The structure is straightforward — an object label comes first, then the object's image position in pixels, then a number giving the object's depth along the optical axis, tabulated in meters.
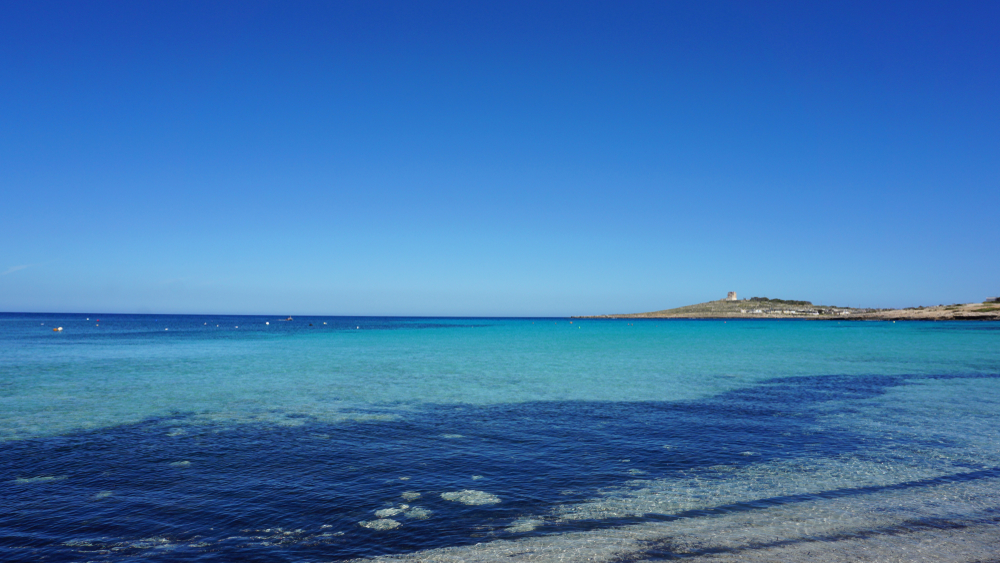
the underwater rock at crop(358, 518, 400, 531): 9.41
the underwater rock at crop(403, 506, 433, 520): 9.88
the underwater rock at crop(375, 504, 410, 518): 9.98
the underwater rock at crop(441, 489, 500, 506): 10.64
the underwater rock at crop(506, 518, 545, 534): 9.25
